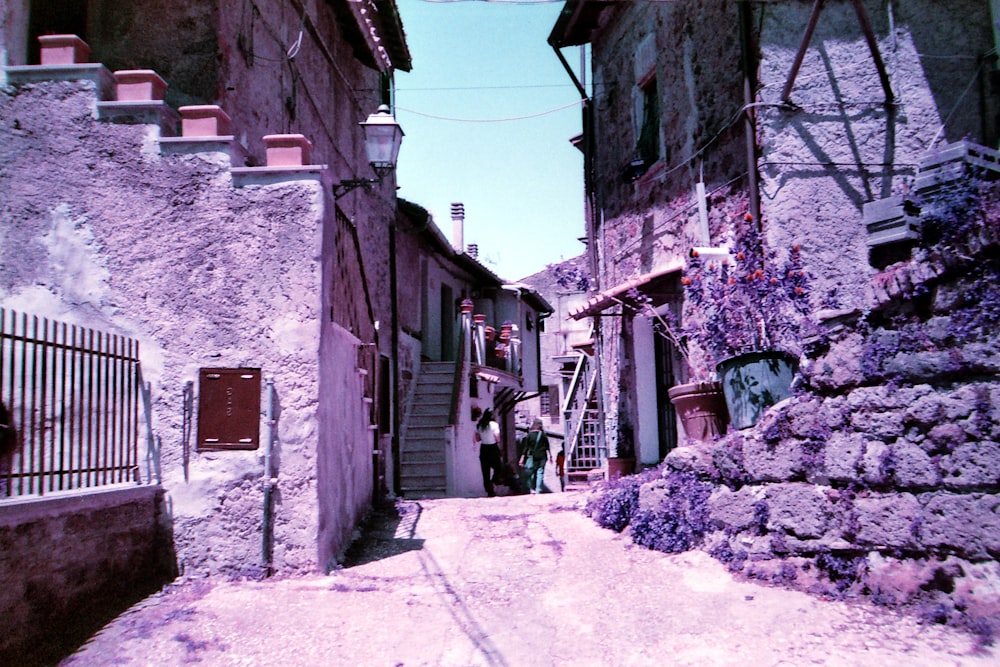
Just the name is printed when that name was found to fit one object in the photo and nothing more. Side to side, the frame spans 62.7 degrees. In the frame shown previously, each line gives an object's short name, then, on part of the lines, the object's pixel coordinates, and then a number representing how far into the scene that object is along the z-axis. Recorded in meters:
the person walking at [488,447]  13.71
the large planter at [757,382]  6.70
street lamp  8.38
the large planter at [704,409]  7.57
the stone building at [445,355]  14.97
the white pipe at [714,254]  8.57
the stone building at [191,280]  6.09
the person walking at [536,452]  15.33
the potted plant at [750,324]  6.74
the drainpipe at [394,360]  13.30
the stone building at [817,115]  9.01
